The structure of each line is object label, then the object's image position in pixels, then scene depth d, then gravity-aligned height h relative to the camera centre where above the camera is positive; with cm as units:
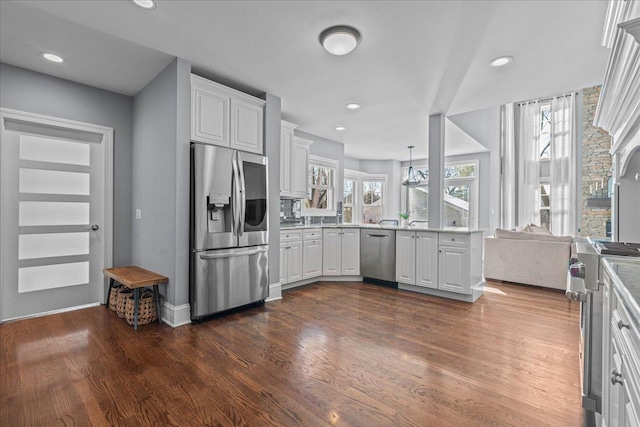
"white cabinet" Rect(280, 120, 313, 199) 448 +76
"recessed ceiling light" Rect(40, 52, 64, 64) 280 +145
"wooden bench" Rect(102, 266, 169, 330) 284 -66
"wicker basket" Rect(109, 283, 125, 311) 324 -93
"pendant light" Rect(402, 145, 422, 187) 678 +102
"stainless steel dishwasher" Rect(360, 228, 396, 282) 451 -63
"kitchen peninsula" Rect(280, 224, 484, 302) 385 -63
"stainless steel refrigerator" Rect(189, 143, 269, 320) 299 -19
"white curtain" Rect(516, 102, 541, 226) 767 +129
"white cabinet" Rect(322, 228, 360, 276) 484 -63
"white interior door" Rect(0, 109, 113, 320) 306 -2
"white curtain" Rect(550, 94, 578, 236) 715 +115
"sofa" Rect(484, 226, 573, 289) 433 -67
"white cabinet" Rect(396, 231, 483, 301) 379 -64
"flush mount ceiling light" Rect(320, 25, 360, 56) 240 +141
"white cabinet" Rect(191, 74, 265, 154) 307 +105
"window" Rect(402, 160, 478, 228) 763 +53
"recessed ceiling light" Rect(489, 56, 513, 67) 281 +145
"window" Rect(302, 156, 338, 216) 582 +49
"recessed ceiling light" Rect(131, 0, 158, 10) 211 +147
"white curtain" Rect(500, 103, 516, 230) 780 +116
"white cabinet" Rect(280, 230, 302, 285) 418 -63
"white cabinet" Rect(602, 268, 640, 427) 76 -48
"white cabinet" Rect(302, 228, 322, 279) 453 -63
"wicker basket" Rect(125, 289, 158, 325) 296 -97
